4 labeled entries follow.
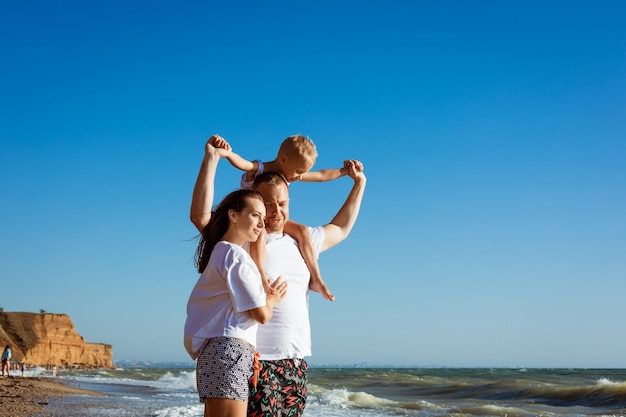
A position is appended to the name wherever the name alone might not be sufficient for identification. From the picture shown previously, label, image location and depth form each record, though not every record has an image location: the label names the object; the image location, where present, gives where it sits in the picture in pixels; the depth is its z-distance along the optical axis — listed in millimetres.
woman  2354
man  2584
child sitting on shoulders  2877
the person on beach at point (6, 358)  26475
